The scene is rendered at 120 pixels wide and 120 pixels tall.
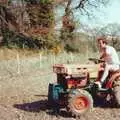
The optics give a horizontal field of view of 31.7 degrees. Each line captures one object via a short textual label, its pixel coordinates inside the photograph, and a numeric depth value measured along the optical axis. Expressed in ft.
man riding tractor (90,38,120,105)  17.31
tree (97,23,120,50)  67.34
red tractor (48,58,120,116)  16.90
